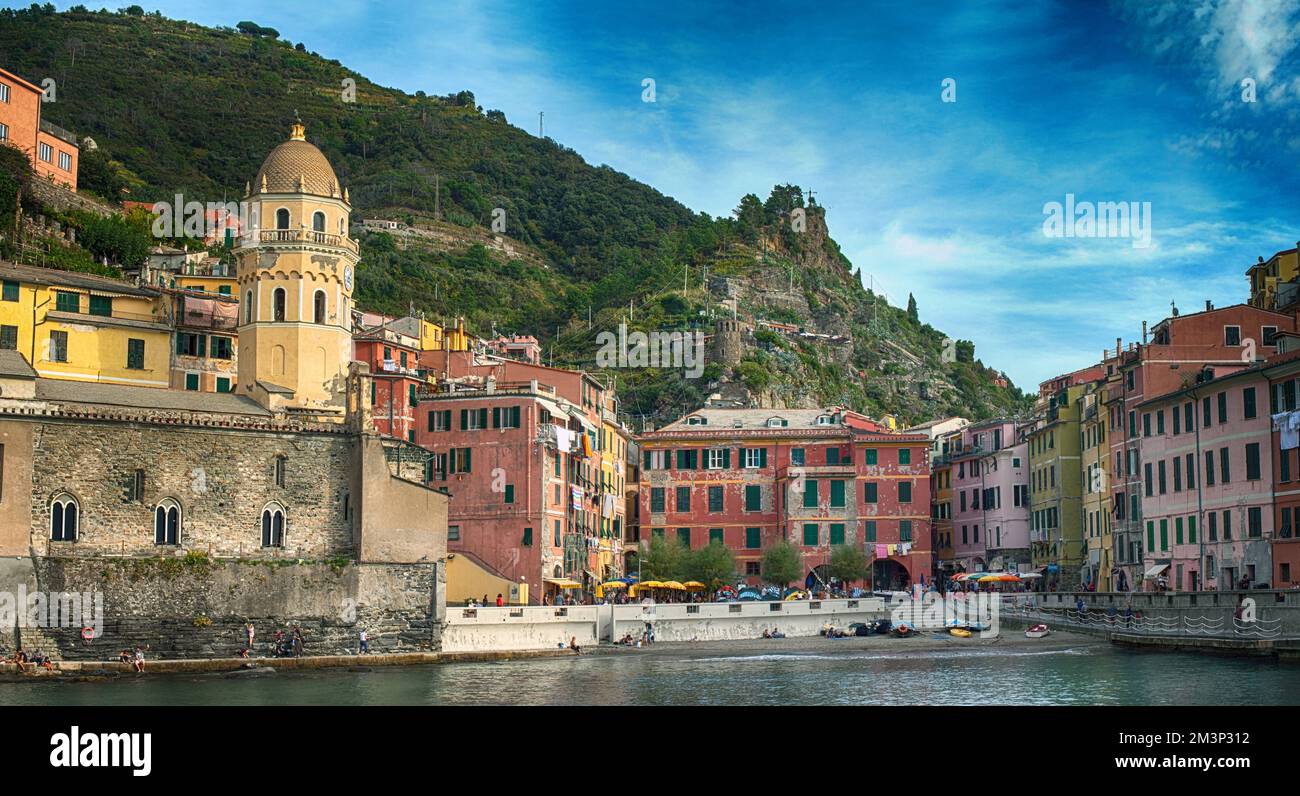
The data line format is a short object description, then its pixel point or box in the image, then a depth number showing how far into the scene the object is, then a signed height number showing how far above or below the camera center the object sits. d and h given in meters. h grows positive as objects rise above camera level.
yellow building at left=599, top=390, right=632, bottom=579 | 82.69 +1.64
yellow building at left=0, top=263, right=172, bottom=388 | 63.66 +9.12
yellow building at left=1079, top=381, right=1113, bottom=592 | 77.25 +1.65
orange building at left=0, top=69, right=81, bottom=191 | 87.38 +25.84
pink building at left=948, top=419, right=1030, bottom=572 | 91.31 +0.85
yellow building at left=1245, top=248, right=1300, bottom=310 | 74.25 +12.68
